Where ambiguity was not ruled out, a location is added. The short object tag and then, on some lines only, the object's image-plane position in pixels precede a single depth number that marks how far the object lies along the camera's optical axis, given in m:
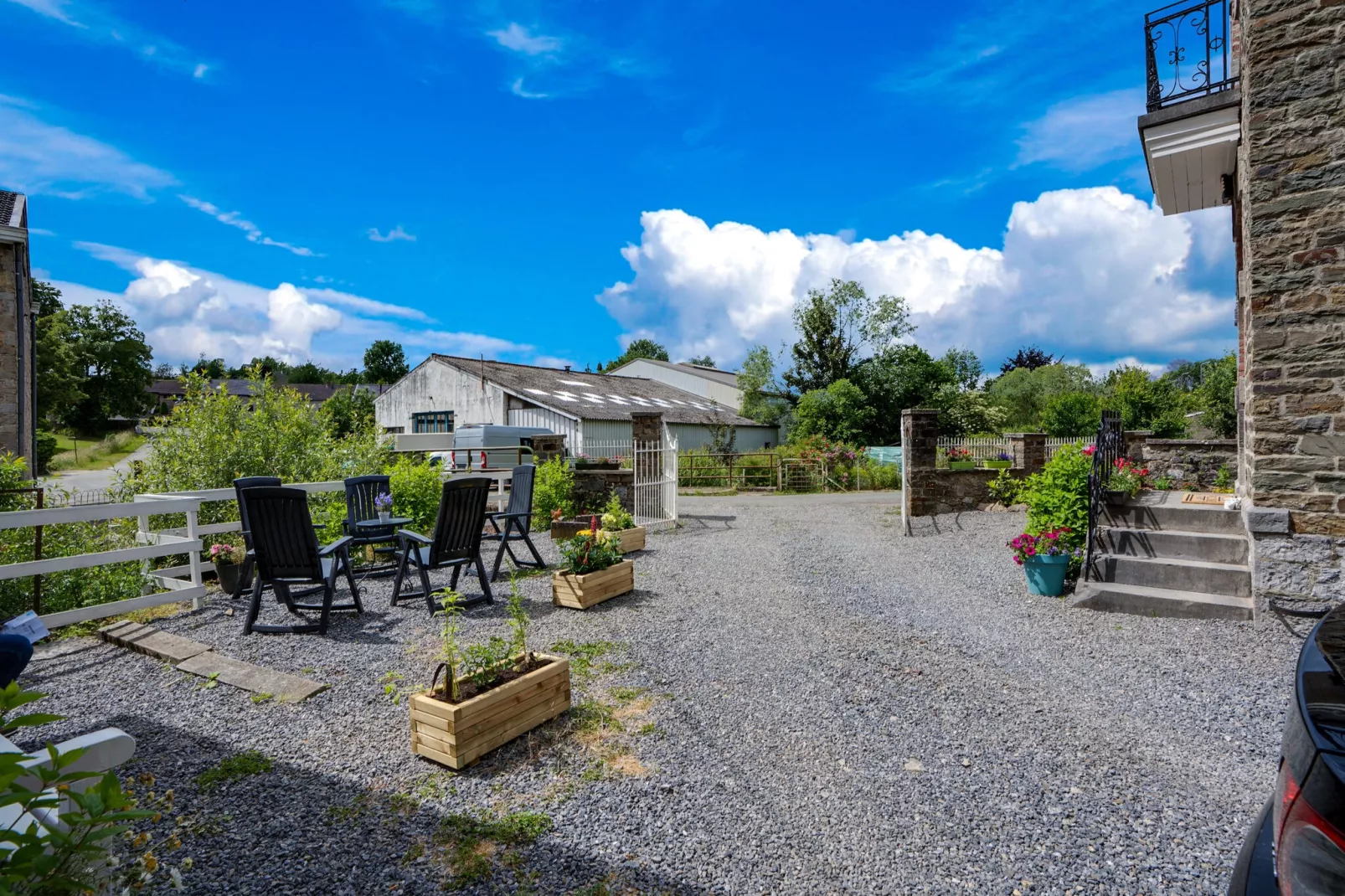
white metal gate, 10.77
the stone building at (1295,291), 4.93
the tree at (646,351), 69.81
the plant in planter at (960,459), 17.52
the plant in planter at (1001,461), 18.03
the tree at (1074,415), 26.62
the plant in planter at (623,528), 8.38
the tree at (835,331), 29.92
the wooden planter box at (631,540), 8.41
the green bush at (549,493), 10.09
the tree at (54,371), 30.98
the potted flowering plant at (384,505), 6.49
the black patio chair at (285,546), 4.88
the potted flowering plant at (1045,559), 6.18
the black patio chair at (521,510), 7.13
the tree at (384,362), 71.75
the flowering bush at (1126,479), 6.58
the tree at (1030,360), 42.28
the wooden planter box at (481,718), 3.10
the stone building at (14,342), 11.48
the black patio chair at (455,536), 5.49
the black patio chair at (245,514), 5.17
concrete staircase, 5.41
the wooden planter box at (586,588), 5.83
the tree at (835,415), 26.50
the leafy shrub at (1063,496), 6.53
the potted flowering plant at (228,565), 6.18
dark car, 1.17
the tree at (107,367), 44.50
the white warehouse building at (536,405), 24.44
